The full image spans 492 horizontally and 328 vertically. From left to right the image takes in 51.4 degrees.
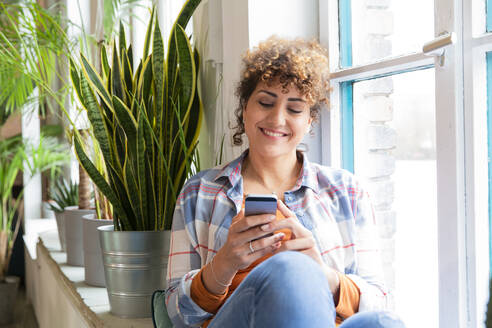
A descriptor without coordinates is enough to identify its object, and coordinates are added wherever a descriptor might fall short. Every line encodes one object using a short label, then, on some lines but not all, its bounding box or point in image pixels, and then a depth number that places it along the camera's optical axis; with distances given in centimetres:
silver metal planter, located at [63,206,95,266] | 270
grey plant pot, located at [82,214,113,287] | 226
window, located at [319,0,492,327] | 121
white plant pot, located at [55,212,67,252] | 315
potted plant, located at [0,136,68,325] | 403
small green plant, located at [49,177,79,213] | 331
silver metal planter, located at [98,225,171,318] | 178
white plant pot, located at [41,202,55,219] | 498
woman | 120
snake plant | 185
